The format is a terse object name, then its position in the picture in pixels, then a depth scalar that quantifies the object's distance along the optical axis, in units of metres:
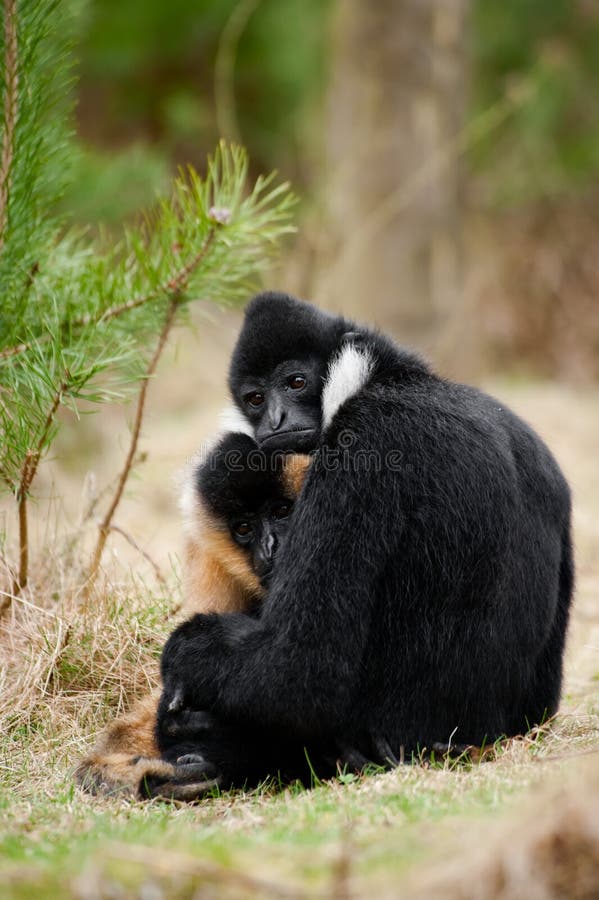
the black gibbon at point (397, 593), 7.39
